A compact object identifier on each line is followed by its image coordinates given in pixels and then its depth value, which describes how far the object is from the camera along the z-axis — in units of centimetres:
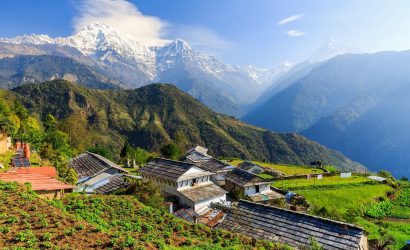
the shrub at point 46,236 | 1586
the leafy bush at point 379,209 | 5409
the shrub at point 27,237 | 1527
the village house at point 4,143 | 4887
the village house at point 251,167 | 7697
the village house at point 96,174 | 4059
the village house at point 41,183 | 2656
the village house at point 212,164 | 5712
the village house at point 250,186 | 5156
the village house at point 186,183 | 3922
